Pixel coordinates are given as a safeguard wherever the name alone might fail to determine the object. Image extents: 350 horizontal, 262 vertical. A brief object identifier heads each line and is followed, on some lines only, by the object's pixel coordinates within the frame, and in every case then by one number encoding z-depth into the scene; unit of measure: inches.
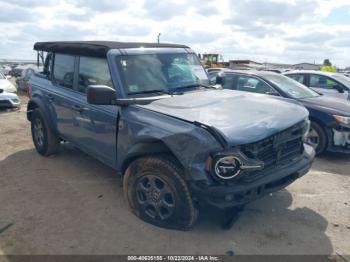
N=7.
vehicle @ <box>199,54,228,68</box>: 1050.1
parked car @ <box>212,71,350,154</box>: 253.6
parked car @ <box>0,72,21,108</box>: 457.7
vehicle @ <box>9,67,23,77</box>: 1180.0
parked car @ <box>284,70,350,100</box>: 388.2
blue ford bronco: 134.0
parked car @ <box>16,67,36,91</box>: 724.0
